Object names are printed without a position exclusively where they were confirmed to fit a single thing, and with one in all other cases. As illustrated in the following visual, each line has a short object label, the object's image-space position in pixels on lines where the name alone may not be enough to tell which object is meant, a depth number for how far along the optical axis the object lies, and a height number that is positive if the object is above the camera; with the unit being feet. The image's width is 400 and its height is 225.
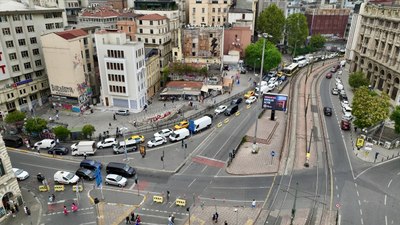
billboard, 201.77 -61.39
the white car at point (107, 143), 189.88 -82.29
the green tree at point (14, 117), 207.82 -73.89
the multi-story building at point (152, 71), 273.81 -59.76
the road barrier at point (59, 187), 149.28 -84.87
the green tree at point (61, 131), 194.18 -77.36
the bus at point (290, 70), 342.85 -70.18
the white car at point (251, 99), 259.12 -77.48
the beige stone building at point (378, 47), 256.52 -38.18
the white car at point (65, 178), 153.48 -83.39
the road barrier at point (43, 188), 149.69 -85.59
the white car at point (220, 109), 237.98 -78.59
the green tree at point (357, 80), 276.82 -65.24
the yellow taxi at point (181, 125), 211.41 -80.24
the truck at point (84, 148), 179.52 -81.03
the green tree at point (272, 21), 418.10 -22.49
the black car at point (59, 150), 183.62 -83.97
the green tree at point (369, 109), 188.85 -62.02
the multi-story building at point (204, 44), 317.01 -39.84
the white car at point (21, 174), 159.12 -84.80
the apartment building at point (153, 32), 303.89 -27.49
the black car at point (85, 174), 157.38 -83.41
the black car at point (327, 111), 235.09 -78.27
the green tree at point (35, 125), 197.36 -74.88
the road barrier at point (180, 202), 137.15 -84.29
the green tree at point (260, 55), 327.88 -53.22
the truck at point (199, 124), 204.23 -77.54
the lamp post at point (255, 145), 179.03 -78.91
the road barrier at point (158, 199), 138.87 -83.85
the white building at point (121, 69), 232.53 -48.00
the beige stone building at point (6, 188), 129.80 -76.50
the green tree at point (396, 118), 183.66 -65.44
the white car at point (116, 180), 150.92 -83.00
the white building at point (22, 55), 230.07 -39.25
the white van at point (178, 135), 195.63 -79.80
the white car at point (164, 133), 199.39 -80.74
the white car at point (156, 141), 189.06 -81.27
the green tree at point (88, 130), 195.42 -76.71
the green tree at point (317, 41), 461.37 -52.82
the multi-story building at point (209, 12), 384.88 -10.19
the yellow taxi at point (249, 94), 270.40 -76.06
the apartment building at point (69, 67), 236.22 -48.51
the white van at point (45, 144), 189.88 -82.97
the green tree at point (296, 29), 428.56 -33.57
